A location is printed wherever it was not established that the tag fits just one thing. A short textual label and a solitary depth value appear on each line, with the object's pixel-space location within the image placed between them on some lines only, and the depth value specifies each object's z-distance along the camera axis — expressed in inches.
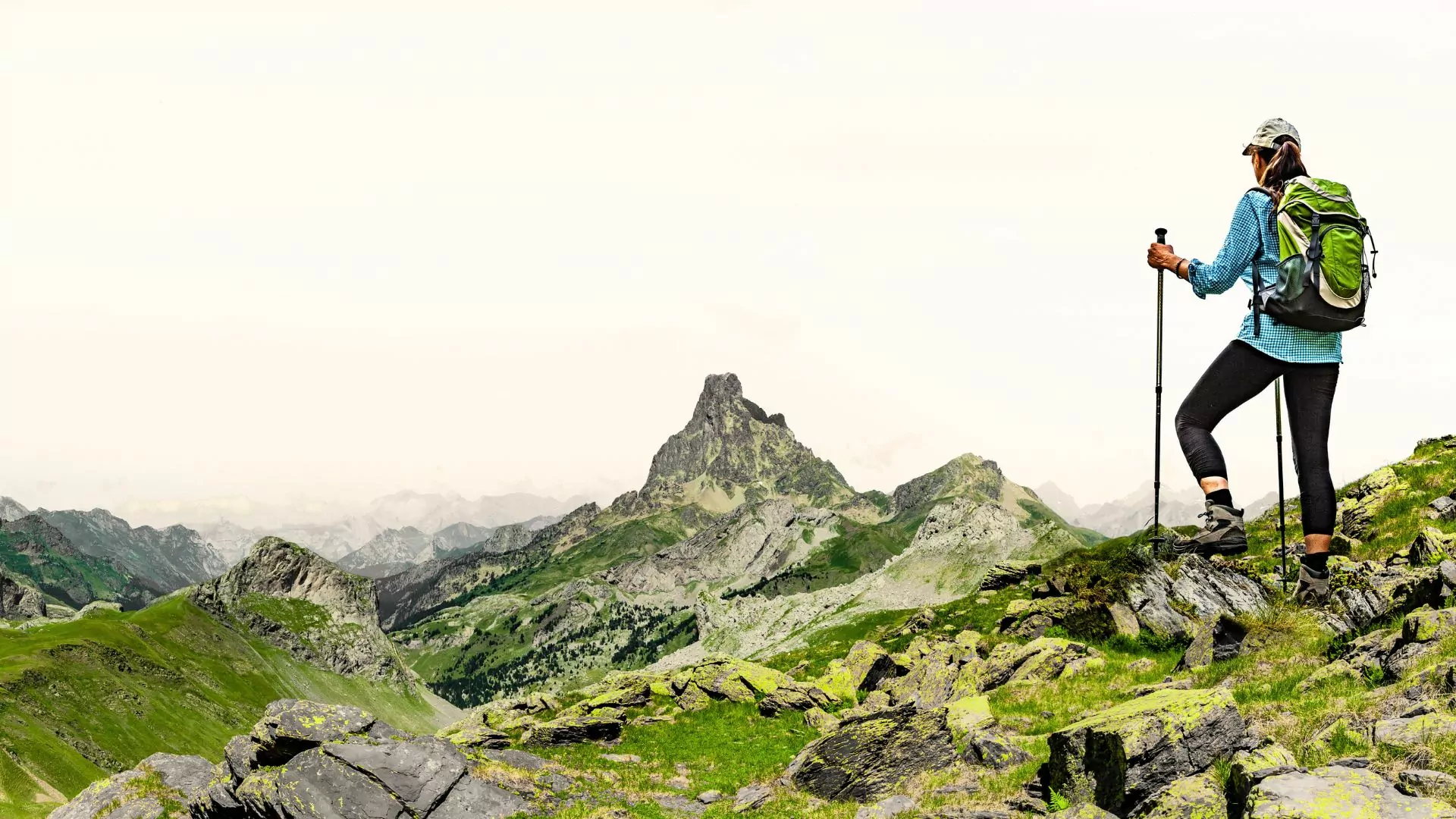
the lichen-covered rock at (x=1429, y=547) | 778.2
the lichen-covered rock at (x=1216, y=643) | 693.3
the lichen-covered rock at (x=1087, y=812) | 409.4
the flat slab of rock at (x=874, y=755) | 712.4
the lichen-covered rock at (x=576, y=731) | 1354.6
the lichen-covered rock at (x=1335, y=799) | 276.7
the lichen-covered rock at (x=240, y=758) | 901.2
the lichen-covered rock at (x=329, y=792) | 772.6
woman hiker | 340.5
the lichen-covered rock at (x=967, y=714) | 768.9
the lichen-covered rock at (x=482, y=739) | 1299.2
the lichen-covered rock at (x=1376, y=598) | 579.5
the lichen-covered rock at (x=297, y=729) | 864.3
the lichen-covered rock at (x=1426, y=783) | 297.3
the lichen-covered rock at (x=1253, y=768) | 339.0
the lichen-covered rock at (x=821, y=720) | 1257.4
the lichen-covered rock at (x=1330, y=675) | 507.2
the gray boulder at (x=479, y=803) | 808.3
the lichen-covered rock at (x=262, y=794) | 793.6
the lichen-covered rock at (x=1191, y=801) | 366.0
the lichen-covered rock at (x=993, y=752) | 636.7
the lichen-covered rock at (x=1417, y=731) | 340.5
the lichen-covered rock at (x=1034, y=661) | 1062.4
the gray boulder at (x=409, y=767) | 806.5
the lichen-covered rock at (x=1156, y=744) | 419.8
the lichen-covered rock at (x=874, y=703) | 1261.6
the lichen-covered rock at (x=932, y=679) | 1186.0
